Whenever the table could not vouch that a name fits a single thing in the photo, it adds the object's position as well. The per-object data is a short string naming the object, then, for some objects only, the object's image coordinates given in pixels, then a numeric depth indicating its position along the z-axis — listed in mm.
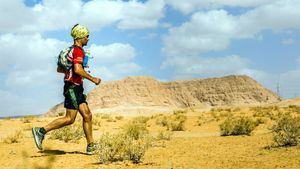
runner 8477
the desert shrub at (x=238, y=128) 14609
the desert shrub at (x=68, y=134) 12508
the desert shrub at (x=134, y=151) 7812
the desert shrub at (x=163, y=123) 25234
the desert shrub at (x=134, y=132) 12598
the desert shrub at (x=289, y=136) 9844
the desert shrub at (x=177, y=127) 20352
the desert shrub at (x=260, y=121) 22516
